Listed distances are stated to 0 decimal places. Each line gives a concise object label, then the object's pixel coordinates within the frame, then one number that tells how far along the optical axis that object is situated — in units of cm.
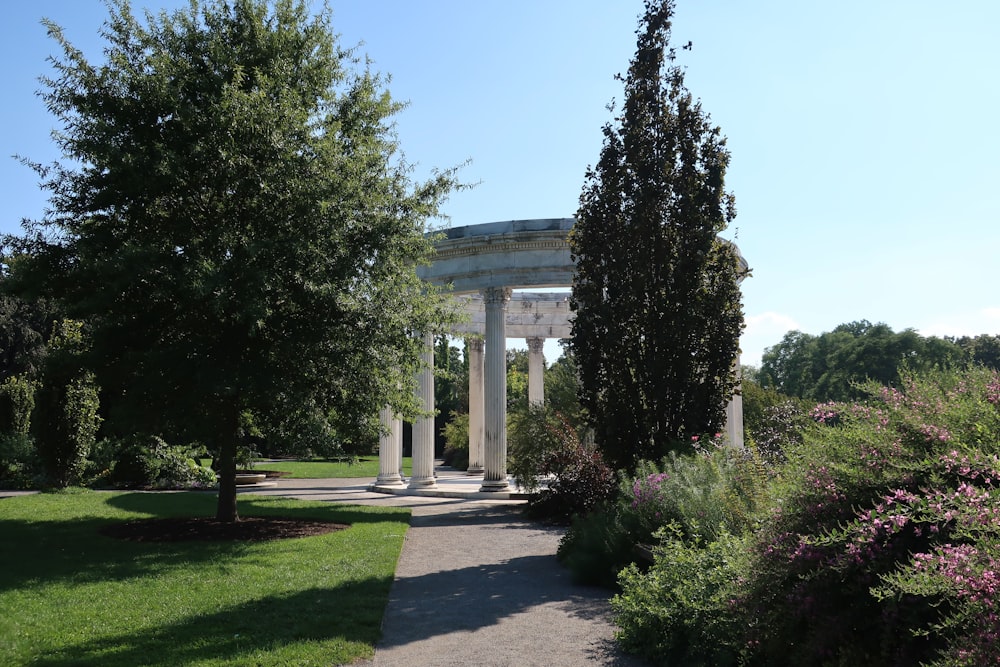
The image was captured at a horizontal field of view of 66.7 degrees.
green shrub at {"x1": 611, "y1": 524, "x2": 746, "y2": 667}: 802
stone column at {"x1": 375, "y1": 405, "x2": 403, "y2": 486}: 3384
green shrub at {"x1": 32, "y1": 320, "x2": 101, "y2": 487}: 2881
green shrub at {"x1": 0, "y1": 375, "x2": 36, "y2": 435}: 3528
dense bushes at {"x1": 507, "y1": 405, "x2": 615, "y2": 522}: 2198
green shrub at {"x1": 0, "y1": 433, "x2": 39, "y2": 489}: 3189
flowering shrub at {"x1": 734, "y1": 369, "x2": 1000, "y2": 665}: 501
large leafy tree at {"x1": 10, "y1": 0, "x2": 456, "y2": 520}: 1667
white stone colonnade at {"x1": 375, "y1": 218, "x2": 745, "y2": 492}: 2925
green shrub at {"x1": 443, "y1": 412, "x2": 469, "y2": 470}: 5412
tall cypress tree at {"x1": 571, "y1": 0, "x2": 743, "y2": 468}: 1733
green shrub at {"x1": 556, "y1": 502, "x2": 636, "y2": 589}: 1321
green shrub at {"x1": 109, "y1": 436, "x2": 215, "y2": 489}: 3272
